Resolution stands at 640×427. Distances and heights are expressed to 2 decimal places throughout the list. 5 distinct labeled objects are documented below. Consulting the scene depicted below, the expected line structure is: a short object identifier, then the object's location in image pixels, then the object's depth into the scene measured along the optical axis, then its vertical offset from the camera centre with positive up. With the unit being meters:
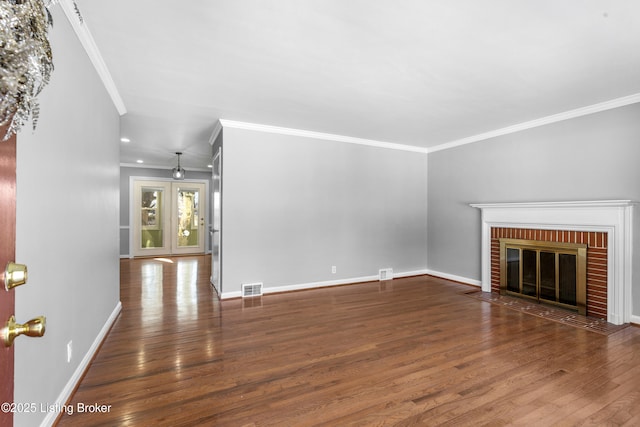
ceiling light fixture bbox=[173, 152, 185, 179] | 7.33 +0.93
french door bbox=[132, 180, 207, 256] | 8.69 -0.13
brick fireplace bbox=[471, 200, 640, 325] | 3.54 -0.29
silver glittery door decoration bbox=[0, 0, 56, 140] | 0.66 +0.35
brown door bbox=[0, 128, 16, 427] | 0.84 -0.08
